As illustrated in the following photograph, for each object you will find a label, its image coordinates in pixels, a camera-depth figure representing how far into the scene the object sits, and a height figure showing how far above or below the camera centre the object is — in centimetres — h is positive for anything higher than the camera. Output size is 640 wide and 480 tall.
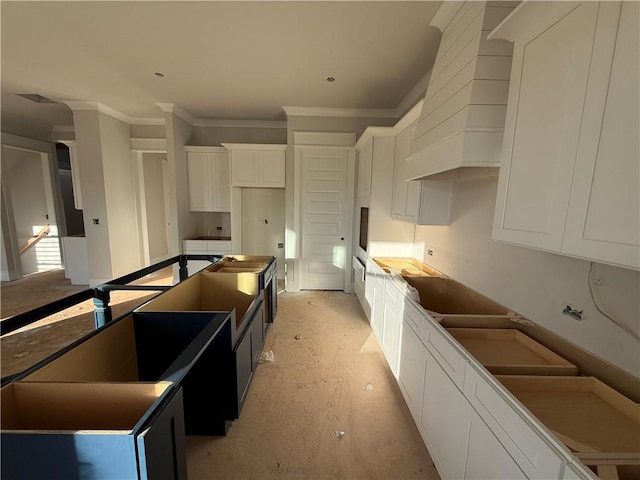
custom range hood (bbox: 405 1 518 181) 135 +68
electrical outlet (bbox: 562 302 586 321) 124 -49
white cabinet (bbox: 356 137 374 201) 327 +57
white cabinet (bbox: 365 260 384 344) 255 -93
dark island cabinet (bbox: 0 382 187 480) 72 -72
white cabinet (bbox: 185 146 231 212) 451 +48
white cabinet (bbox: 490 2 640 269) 77 +30
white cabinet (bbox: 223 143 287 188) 418 +71
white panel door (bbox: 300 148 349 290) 395 -8
